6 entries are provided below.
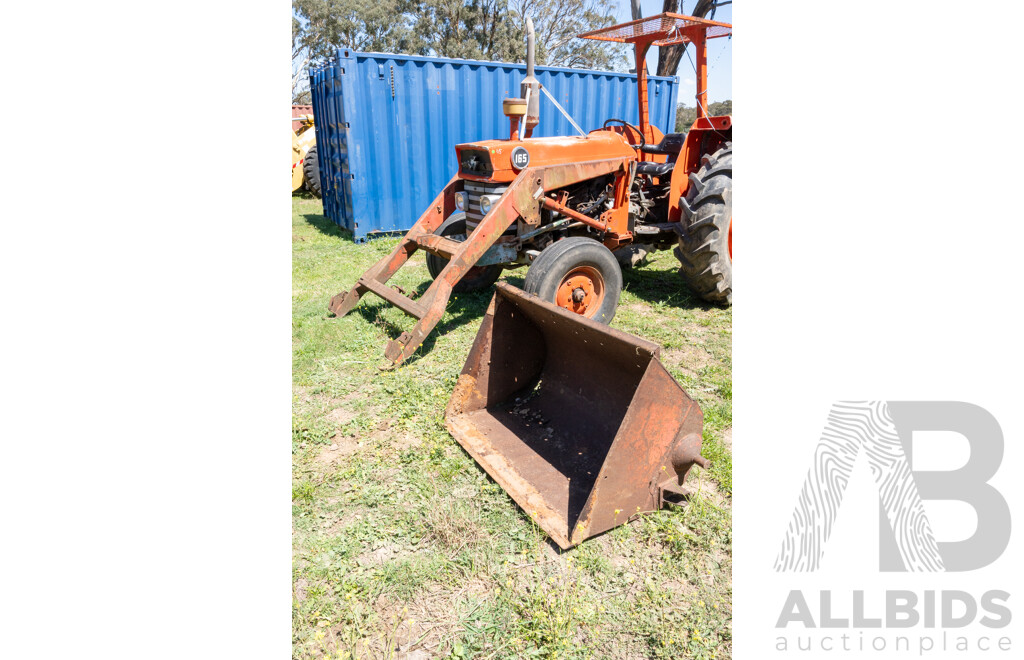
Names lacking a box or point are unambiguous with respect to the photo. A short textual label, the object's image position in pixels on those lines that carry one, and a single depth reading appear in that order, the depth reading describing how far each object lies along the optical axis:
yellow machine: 11.77
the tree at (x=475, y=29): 24.41
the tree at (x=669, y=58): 11.34
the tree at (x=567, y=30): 22.80
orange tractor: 4.20
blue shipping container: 7.93
